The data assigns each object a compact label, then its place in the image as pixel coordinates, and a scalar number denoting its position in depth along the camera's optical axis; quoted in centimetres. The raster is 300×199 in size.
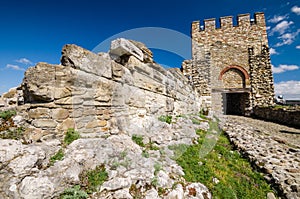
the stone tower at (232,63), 1389
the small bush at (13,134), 192
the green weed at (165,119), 454
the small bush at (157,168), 226
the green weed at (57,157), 187
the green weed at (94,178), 174
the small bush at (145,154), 262
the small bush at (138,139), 310
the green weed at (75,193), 158
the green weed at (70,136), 232
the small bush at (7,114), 204
